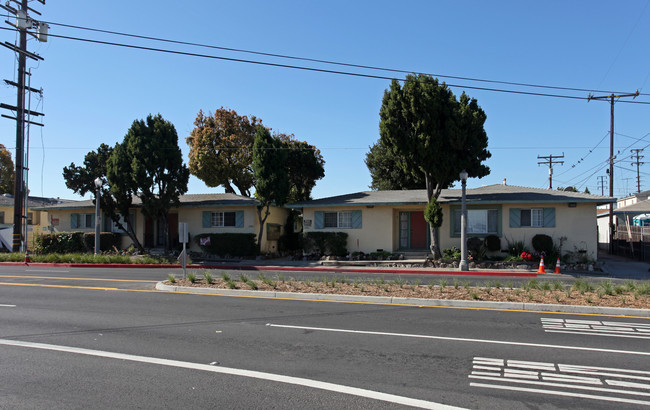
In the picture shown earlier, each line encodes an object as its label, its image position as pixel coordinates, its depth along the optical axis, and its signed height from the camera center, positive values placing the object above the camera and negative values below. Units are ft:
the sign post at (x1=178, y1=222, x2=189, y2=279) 48.81 -1.22
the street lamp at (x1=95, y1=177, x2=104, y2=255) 78.47 +0.55
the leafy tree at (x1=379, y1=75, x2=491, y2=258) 68.64 +14.44
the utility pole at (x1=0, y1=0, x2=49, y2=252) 86.38 +19.51
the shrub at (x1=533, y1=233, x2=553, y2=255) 68.80 -2.81
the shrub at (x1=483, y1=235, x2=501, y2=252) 72.02 -2.84
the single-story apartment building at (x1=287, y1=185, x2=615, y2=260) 70.49 +1.28
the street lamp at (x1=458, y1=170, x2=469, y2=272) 63.46 -1.57
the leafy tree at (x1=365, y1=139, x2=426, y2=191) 118.42 +13.28
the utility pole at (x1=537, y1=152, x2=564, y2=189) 148.40 +20.71
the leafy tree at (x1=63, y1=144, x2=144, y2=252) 90.89 +9.82
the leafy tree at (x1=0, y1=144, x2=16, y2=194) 166.71 +18.66
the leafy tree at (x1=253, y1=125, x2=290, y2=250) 81.83 +9.17
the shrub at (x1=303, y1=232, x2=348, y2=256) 79.97 -3.18
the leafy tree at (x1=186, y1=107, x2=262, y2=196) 114.11 +18.68
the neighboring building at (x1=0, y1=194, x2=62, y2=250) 108.78 +0.86
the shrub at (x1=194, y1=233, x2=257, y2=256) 83.97 -3.82
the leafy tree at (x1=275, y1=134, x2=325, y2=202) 122.01 +15.30
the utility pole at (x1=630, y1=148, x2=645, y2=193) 188.55 +26.84
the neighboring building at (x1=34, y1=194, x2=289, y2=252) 87.92 +0.77
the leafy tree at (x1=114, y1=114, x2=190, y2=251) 80.94 +10.17
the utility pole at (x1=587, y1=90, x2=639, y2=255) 99.57 +14.06
